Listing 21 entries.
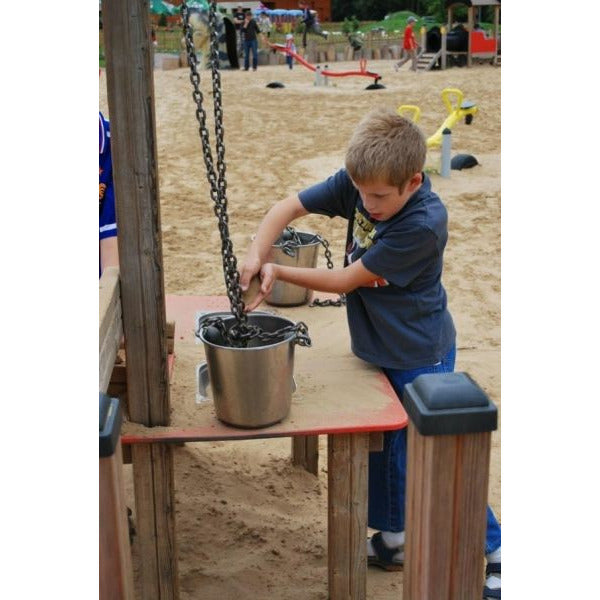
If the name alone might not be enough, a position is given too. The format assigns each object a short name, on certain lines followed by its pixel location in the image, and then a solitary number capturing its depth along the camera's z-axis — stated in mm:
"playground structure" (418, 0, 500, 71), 21609
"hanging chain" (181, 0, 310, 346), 1795
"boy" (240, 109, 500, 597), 2254
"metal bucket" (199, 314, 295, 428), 2047
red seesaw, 16527
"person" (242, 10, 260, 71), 22438
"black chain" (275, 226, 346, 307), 2920
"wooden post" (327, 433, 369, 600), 2289
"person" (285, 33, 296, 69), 23216
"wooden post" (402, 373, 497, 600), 1287
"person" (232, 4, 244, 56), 23912
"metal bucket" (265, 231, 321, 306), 2932
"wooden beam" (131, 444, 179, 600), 2211
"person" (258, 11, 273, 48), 28891
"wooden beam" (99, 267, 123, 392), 1842
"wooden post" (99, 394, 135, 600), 1233
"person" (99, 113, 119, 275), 2732
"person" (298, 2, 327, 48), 31053
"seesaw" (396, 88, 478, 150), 8852
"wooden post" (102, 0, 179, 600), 1971
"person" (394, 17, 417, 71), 22031
